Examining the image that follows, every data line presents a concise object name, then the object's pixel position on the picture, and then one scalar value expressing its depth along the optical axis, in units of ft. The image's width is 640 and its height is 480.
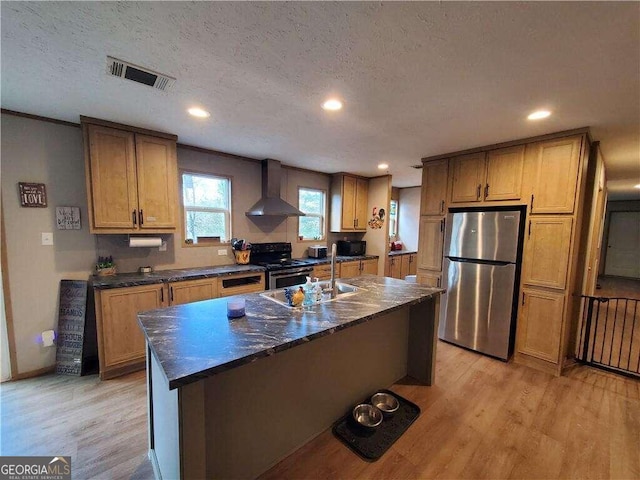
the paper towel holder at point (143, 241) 9.16
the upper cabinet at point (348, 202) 15.97
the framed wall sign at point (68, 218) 8.45
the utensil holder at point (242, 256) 12.17
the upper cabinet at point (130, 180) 8.14
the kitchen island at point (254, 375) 3.66
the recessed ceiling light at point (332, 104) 6.64
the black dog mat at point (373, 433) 5.70
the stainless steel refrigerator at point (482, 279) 9.37
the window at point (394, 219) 22.15
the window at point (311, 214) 15.39
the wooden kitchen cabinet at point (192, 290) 9.21
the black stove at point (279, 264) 11.75
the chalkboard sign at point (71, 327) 8.35
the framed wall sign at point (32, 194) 7.89
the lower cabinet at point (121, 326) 7.99
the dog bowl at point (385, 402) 6.78
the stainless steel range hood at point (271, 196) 12.53
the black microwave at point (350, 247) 16.51
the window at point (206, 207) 11.26
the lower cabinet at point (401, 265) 18.03
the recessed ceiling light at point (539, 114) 6.98
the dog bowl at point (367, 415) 6.36
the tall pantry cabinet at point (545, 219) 8.32
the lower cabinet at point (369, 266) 16.10
